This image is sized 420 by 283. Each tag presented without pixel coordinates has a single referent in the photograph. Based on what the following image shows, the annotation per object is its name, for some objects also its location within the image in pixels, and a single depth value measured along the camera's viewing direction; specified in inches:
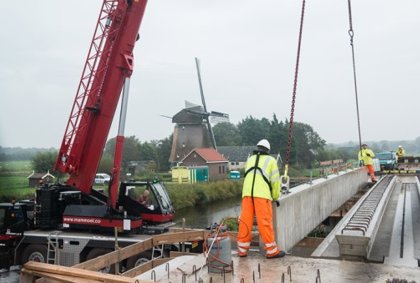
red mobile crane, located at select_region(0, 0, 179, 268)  410.3
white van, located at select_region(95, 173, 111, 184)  1301.7
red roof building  2066.9
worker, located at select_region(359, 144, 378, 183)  636.1
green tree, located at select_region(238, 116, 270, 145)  3481.8
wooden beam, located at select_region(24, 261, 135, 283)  151.3
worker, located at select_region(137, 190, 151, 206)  425.7
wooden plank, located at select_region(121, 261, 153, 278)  222.4
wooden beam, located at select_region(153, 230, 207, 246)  277.0
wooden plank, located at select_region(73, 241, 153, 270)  199.6
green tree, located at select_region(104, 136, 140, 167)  2793.3
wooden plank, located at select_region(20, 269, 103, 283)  157.3
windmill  2330.2
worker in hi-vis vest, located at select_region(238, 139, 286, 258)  216.4
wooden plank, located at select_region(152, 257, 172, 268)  250.5
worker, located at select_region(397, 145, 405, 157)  1153.4
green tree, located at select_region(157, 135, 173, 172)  2714.1
